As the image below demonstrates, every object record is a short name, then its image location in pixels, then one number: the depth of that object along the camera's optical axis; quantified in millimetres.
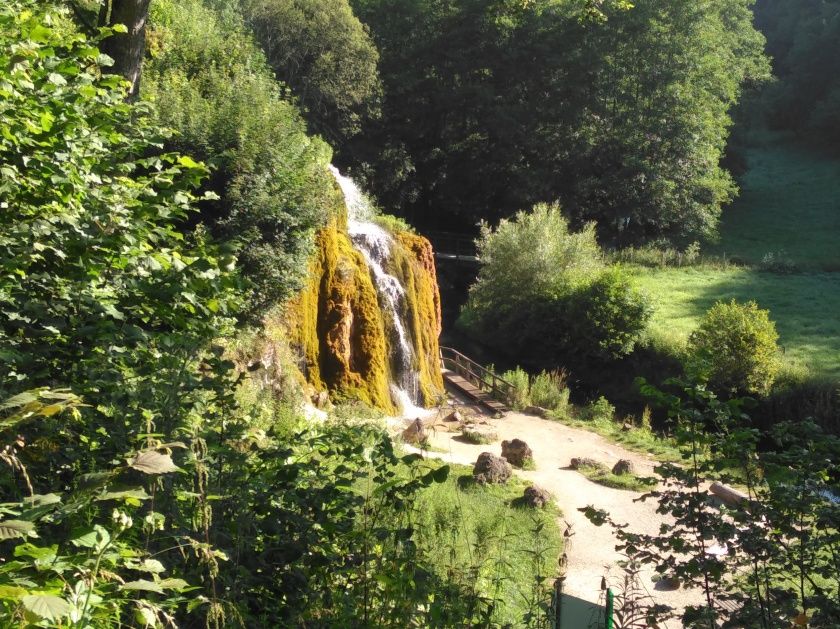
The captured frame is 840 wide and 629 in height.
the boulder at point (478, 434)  16391
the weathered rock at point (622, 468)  14320
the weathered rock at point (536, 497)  11711
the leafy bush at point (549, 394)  21036
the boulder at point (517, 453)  14664
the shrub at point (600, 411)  20800
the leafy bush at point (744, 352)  21859
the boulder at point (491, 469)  12578
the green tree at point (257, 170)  13453
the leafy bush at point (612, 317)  25516
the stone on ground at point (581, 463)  14859
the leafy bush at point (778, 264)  37750
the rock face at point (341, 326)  15812
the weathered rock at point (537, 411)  20250
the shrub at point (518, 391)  20859
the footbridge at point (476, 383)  20922
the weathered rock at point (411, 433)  12980
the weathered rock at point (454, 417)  18014
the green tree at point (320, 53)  29391
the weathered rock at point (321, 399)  15148
